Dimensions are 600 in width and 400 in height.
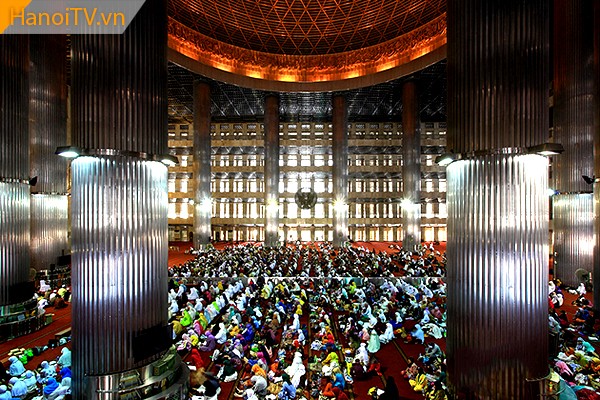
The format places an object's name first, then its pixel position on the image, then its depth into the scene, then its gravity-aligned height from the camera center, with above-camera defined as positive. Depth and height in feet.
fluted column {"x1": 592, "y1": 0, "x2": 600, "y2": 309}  33.53 +4.83
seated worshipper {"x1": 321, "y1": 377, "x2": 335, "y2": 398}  18.70 -10.53
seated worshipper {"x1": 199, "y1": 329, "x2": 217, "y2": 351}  26.61 -11.15
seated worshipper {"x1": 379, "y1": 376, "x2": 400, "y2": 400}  16.47 -9.27
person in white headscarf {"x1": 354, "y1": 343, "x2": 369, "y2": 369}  23.09 -10.63
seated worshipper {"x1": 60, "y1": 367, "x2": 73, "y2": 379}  19.16 -9.62
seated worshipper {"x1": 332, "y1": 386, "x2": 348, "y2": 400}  17.94 -10.36
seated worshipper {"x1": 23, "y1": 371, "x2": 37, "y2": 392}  19.42 -10.18
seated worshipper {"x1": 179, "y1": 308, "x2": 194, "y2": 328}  30.19 -10.56
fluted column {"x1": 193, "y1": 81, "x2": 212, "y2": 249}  85.51 +9.82
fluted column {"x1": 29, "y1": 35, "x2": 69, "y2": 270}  50.57 +7.02
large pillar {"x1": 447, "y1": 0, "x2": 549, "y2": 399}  16.87 -0.06
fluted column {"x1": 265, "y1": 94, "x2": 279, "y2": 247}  94.94 +7.72
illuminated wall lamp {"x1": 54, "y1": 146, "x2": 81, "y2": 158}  16.52 +2.43
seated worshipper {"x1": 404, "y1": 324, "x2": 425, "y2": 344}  27.96 -11.21
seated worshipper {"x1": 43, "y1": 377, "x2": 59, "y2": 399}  18.29 -9.99
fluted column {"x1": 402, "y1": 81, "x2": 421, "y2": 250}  86.17 +8.27
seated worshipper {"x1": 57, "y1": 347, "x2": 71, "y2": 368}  20.94 -9.67
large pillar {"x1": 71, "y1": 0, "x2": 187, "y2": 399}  17.21 -0.75
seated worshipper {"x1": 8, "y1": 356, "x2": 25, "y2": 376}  21.16 -10.31
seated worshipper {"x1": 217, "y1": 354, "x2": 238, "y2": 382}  21.91 -11.02
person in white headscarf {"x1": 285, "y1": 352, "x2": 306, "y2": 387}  19.61 -10.01
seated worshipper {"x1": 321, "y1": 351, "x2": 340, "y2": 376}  21.21 -10.41
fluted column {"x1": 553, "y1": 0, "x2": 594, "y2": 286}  44.11 +8.73
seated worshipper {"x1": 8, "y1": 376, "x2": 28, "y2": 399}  18.75 -10.33
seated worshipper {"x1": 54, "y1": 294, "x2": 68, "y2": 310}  38.50 -11.47
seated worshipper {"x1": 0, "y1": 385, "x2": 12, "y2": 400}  17.51 -9.98
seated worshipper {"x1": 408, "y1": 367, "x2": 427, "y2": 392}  20.33 -10.99
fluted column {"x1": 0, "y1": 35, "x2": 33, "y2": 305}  29.32 +2.82
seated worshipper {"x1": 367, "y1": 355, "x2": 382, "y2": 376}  22.36 -11.04
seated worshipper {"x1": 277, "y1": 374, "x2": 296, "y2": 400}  18.31 -10.32
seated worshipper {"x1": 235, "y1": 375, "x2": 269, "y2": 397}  19.20 -10.46
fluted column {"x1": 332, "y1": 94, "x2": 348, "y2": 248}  93.66 +8.31
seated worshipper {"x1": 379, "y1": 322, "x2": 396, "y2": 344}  27.86 -11.06
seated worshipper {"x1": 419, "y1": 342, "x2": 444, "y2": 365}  23.08 -10.73
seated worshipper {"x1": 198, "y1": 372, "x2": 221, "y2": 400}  19.06 -10.59
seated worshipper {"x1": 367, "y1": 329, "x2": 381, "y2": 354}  25.43 -10.73
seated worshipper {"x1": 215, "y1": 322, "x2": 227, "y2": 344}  26.89 -10.67
